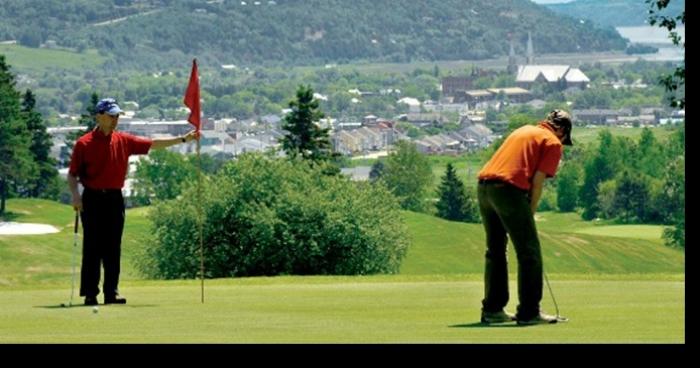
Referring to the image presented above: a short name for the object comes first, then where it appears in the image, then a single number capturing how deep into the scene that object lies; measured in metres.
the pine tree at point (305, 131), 93.69
